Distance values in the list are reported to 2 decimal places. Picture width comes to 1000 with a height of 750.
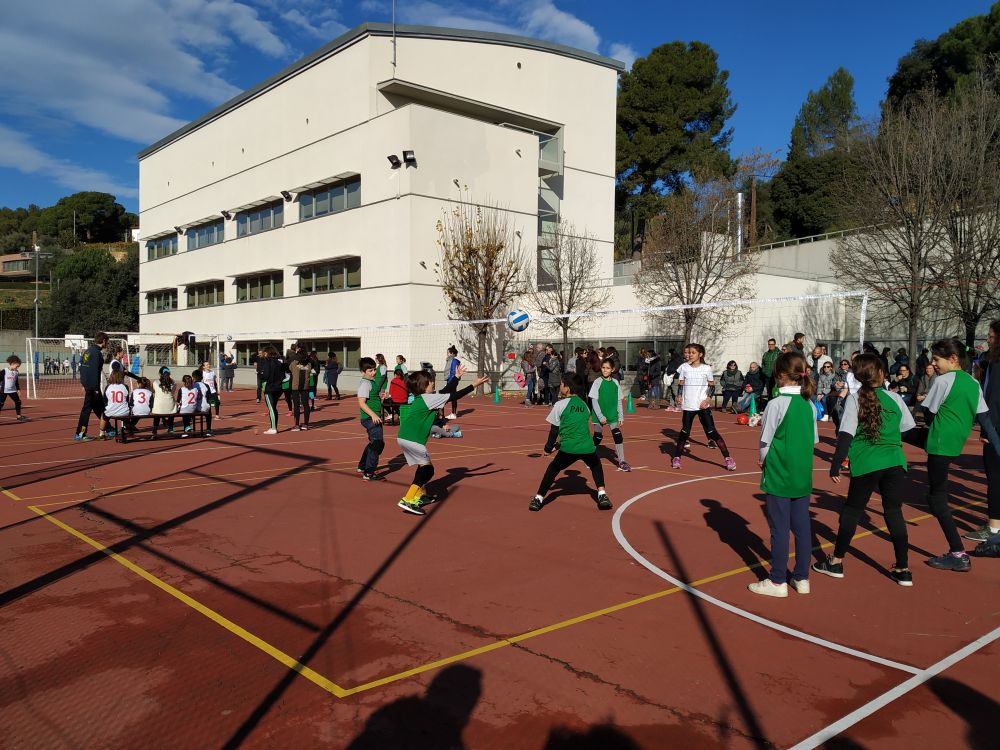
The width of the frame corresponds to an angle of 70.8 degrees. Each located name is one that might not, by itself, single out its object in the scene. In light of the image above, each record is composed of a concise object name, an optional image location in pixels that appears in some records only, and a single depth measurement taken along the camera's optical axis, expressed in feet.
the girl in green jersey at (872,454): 18.06
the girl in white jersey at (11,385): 61.16
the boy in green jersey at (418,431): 25.84
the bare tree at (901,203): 65.26
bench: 46.26
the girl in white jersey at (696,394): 34.71
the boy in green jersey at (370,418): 32.65
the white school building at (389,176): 97.35
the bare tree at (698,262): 89.10
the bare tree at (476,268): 97.14
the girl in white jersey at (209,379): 57.31
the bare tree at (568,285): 98.73
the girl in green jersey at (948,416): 20.06
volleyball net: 84.89
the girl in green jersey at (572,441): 26.21
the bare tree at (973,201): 62.64
